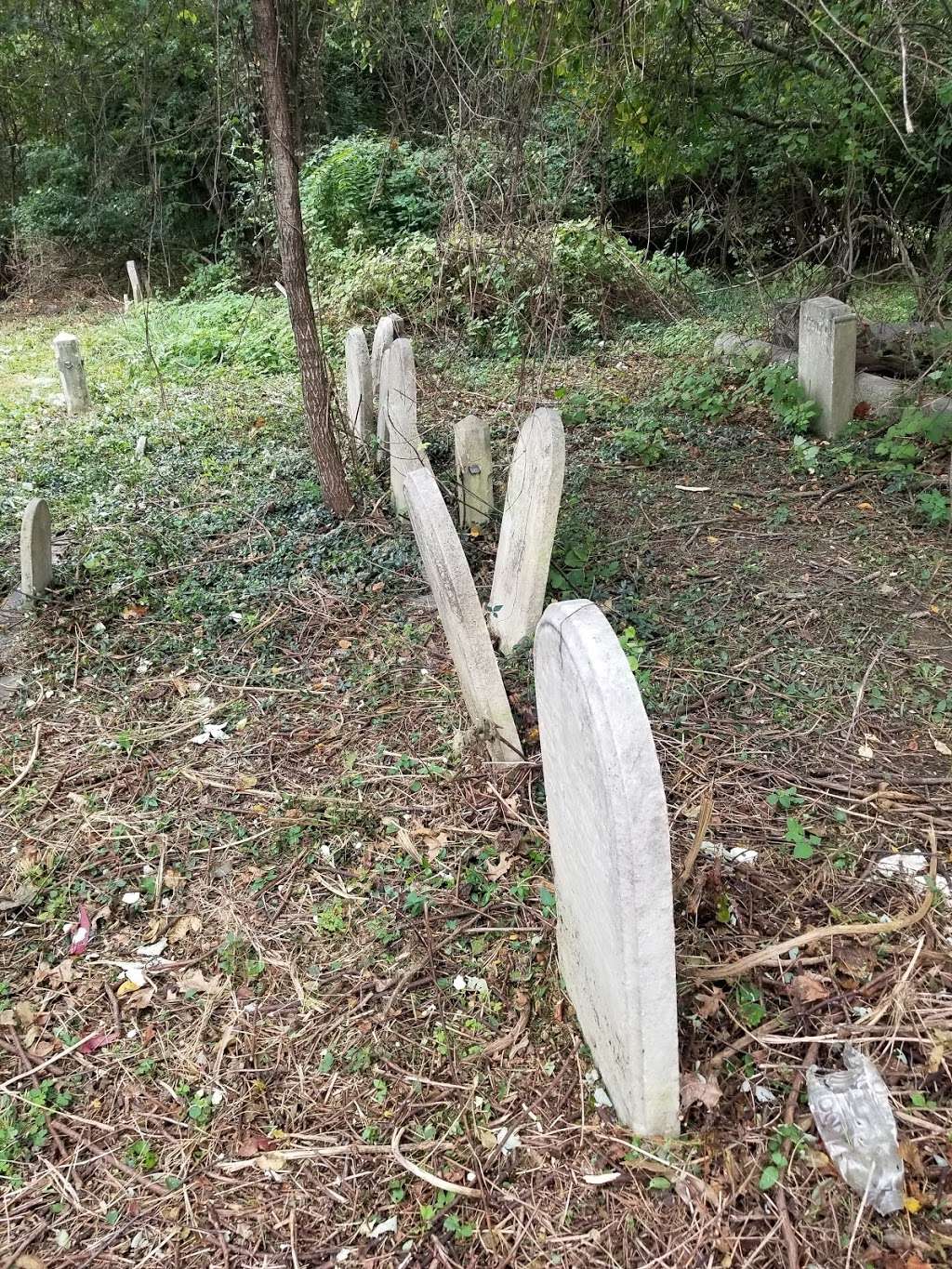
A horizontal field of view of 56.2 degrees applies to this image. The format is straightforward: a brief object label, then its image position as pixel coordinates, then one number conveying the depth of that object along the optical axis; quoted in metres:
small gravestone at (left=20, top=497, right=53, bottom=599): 4.61
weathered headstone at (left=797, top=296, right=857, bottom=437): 5.74
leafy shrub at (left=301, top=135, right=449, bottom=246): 11.54
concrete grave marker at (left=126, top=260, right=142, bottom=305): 13.46
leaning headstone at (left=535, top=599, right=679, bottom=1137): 1.68
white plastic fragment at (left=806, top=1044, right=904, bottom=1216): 1.88
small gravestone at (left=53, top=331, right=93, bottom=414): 7.98
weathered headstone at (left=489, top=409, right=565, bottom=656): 3.80
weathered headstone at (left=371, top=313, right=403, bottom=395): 6.00
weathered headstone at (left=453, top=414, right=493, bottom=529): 4.93
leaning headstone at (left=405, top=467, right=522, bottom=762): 3.30
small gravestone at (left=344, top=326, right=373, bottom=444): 6.08
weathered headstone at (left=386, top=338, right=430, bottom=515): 5.09
